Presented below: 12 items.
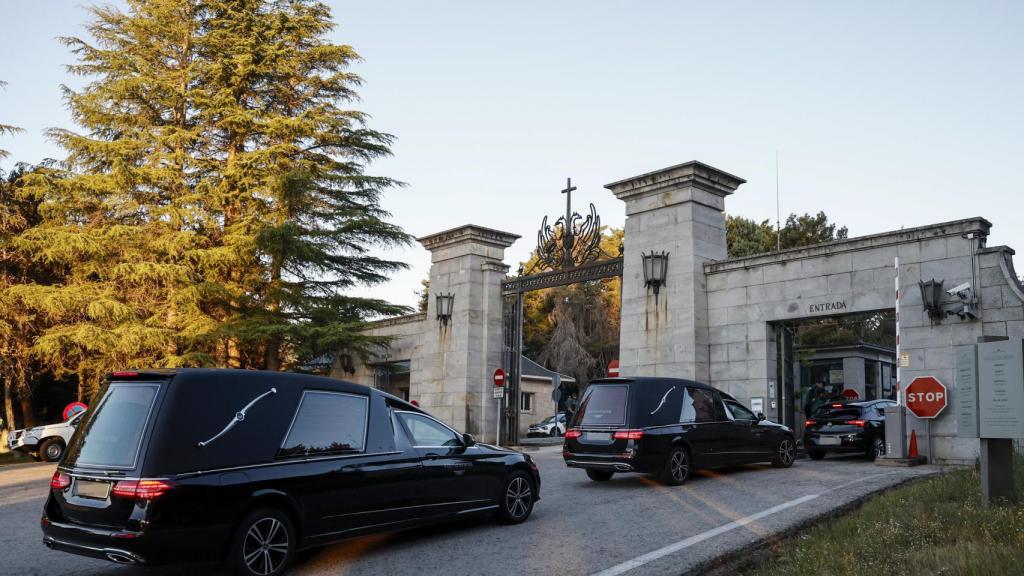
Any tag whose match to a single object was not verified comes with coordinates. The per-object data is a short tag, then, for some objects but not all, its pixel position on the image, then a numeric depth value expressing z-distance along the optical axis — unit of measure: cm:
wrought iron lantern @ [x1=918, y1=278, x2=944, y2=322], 1409
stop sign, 1412
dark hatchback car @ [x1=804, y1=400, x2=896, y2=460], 1549
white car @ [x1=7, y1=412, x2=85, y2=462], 2039
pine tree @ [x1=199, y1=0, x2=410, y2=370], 2519
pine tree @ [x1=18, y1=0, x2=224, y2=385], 2394
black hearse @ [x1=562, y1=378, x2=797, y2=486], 1158
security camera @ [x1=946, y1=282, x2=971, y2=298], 1379
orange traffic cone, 1411
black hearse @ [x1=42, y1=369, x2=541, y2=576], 594
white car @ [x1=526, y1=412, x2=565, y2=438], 3472
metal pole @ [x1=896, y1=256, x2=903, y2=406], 1444
